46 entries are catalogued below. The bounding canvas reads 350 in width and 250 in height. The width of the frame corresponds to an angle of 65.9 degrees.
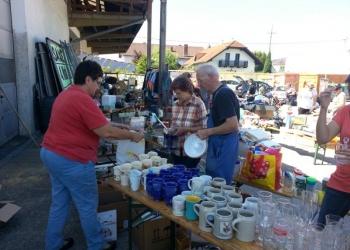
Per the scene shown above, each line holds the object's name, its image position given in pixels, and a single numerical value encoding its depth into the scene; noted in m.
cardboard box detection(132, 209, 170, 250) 2.49
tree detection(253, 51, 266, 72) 51.12
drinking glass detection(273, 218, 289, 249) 1.32
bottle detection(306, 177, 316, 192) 2.46
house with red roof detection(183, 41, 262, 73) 43.94
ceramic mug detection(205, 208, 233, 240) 1.42
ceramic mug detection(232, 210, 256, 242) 1.41
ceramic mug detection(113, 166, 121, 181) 2.30
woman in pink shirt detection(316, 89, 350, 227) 1.88
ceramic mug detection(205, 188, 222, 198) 1.73
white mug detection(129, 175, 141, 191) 2.09
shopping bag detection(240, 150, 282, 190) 2.60
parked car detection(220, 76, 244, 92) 24.46
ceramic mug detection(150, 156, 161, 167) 2.48
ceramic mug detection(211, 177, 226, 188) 1.95
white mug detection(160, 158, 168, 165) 2.49
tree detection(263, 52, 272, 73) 50.94
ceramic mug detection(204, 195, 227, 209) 1.59
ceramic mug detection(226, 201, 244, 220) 1.49
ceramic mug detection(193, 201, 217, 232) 1.51
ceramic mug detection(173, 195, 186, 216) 1.68
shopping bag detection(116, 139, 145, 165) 3.27
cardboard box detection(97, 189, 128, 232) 2.79
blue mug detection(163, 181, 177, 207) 1.81
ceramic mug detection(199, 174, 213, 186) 1.96
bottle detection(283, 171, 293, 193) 2.57
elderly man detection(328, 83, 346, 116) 8.16
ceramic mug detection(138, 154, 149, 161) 2.60
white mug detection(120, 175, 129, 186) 2.20
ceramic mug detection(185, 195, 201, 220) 1.62
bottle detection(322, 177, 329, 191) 2.46
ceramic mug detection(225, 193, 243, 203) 1.66
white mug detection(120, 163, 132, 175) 2.21
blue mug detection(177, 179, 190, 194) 1.87
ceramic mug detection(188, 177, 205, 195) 1.81
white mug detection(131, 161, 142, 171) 2.33
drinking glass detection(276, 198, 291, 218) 1.55
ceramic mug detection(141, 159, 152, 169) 2.37
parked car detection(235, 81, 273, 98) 17.59
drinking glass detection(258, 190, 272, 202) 1.68
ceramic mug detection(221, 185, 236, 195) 1.77
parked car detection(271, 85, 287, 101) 18.50
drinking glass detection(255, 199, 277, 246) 1.38
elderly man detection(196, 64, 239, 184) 2.31
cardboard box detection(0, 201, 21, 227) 2.73
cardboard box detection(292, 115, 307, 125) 7.67
